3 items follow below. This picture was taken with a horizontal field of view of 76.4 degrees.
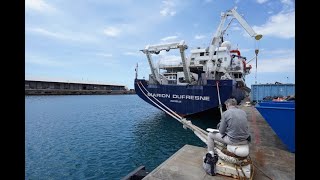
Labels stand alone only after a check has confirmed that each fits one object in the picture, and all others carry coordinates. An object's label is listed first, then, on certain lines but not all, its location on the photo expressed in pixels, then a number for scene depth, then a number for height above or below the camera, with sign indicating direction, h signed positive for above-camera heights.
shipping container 19.62 -0.07
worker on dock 4.00 -0.75
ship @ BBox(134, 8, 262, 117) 15.34 +1.12
